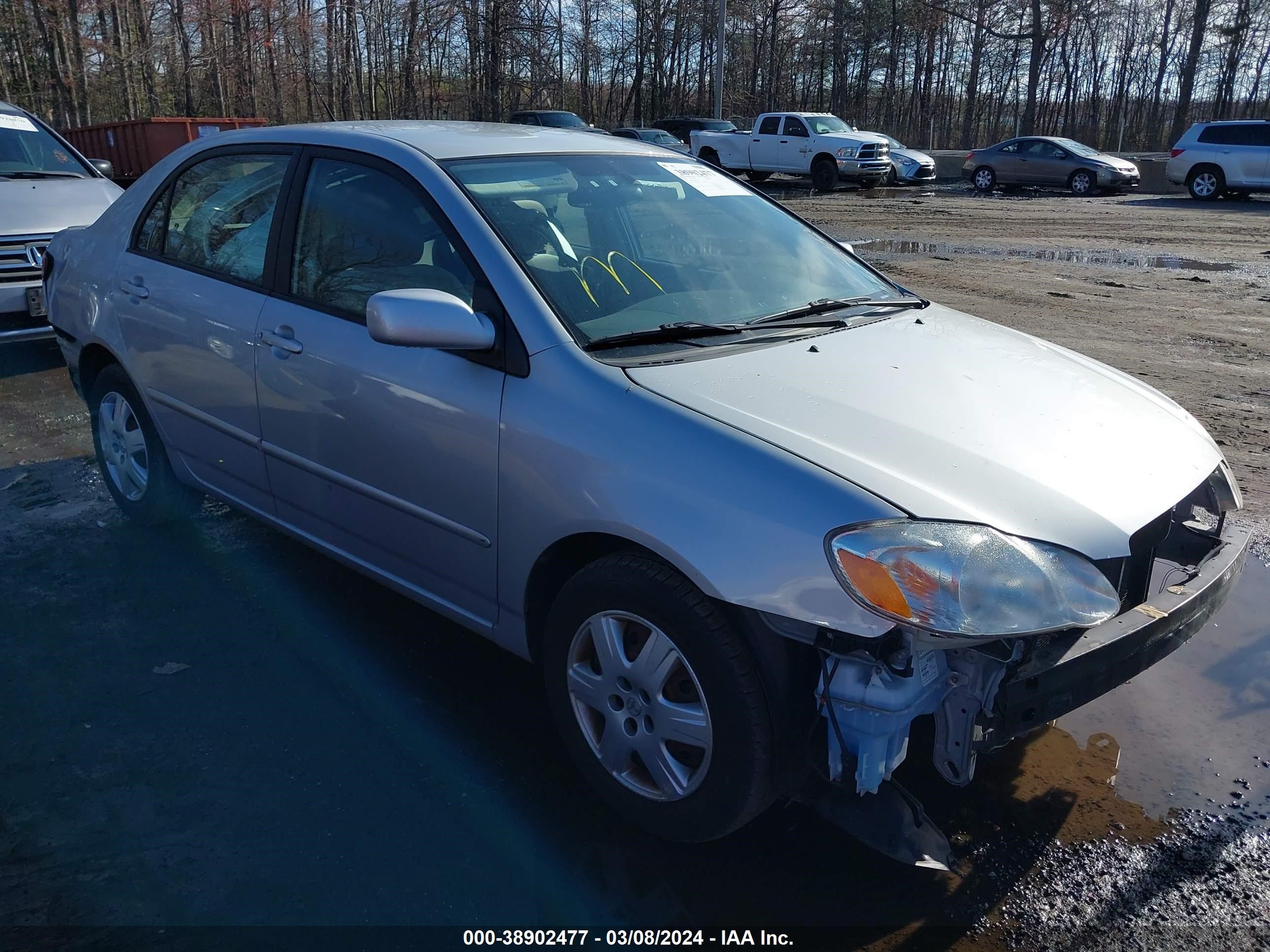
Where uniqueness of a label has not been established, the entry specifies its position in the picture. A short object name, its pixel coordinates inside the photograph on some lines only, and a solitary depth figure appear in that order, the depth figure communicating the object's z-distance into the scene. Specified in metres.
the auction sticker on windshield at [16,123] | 8.77
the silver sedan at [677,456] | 2.29
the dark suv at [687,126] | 30.59
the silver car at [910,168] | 26.77
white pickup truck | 25.23
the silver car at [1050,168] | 24.45
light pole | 33.53
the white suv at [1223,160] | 21.42
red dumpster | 18.67
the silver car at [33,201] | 7.34
